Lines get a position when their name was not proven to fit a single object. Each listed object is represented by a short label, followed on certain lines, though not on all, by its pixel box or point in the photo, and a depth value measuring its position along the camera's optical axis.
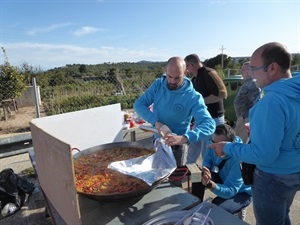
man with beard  2.11
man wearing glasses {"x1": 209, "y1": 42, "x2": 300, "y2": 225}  1.37
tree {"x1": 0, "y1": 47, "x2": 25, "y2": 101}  9.77
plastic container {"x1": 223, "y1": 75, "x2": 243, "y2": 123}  7.07
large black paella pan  1.39
